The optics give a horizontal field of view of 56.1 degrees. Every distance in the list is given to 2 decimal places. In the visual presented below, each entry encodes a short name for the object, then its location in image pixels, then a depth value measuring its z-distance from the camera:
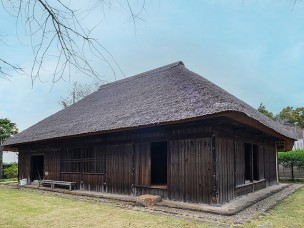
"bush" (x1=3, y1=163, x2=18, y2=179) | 21.38
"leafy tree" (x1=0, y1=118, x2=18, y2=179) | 21.41
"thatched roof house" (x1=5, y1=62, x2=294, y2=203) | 7.40
